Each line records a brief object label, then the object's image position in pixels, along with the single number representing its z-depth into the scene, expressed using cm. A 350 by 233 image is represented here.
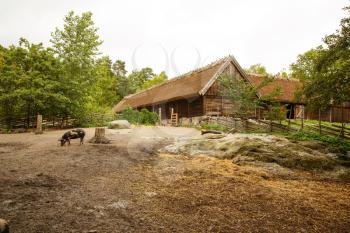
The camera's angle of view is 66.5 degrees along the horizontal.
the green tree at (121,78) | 6322
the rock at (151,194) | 553
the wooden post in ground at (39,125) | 1732
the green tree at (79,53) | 2341
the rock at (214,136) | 1120
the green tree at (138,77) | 6606
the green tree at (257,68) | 5371
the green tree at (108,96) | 4992
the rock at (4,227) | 284
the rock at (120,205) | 475
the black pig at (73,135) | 1083
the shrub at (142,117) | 2592
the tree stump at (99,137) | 1169
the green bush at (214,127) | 1937
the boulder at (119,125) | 2004
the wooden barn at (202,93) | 2458
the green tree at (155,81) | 5691
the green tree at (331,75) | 948
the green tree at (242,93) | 2021
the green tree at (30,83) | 1958
